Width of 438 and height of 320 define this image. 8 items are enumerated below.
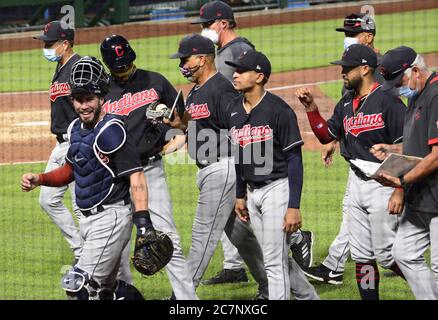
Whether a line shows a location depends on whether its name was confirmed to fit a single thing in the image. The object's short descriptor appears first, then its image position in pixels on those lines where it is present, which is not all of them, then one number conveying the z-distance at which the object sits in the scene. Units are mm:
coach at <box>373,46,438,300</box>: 12320
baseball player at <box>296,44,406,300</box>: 13359
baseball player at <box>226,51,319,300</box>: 12820
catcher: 11805
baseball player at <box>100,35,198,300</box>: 13734
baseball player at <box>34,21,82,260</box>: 16266
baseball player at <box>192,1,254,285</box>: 15711
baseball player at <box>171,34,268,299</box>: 14094
